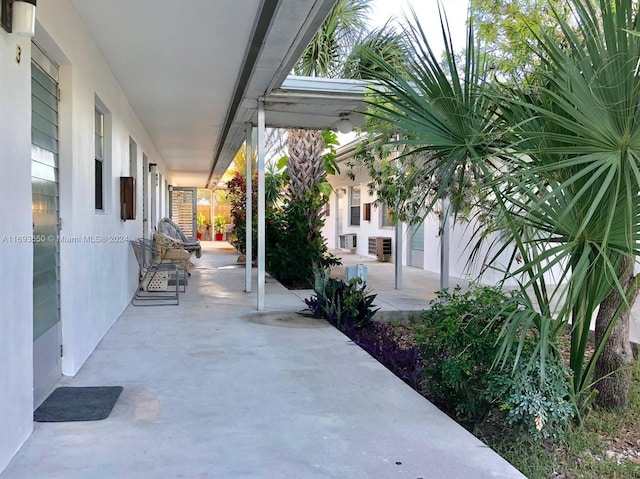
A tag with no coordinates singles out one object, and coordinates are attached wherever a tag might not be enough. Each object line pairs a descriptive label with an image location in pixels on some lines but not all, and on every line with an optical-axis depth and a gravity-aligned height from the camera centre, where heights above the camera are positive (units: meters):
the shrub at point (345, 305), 6.43 -0.99
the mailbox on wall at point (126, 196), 6.51 +0.39
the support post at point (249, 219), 8.91 +0.15
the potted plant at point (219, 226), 27.19 +0.08
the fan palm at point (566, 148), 2.74 +0.49
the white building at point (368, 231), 11.97 -0.10
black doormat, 3.30 -1.22
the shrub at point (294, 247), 10.48 -0.40
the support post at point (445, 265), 8.41 -0.60
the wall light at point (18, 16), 2.65 +1.10
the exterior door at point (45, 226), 3.51 +0.01
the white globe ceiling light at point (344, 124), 8.04 +1.65
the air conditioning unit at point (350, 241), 19.33 -0.51
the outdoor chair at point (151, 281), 8.02 -0.95
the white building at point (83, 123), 2.78 +0.82
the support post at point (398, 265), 9.44 -0.69
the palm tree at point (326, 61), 8.63 +3.07
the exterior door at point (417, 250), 13.91 -0.61
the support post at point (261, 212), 7.23 +0.22
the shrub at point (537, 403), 3.04 -1.04
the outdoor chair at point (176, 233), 11.55 -0.14
